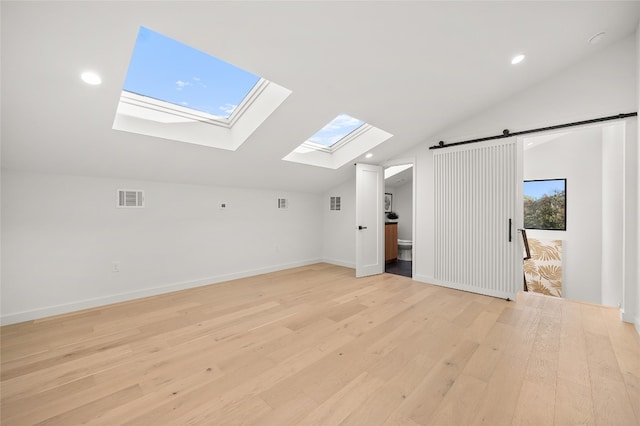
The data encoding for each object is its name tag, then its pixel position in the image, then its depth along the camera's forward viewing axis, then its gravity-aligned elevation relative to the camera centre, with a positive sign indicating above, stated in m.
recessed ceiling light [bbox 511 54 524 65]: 2.76 +1.68
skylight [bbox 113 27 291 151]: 2.44 +1.30
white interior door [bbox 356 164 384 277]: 4.76 -0.13
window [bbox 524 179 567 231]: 4.93 +0.20
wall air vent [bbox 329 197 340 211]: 5.88 +0.21
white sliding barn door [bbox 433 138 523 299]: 3.55 -0.05
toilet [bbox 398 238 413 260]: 6.56 -0.93
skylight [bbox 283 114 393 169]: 4.20 +1.23
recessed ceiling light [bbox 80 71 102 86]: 1.97 +1.04
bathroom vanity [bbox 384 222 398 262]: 6.05 -0.67
